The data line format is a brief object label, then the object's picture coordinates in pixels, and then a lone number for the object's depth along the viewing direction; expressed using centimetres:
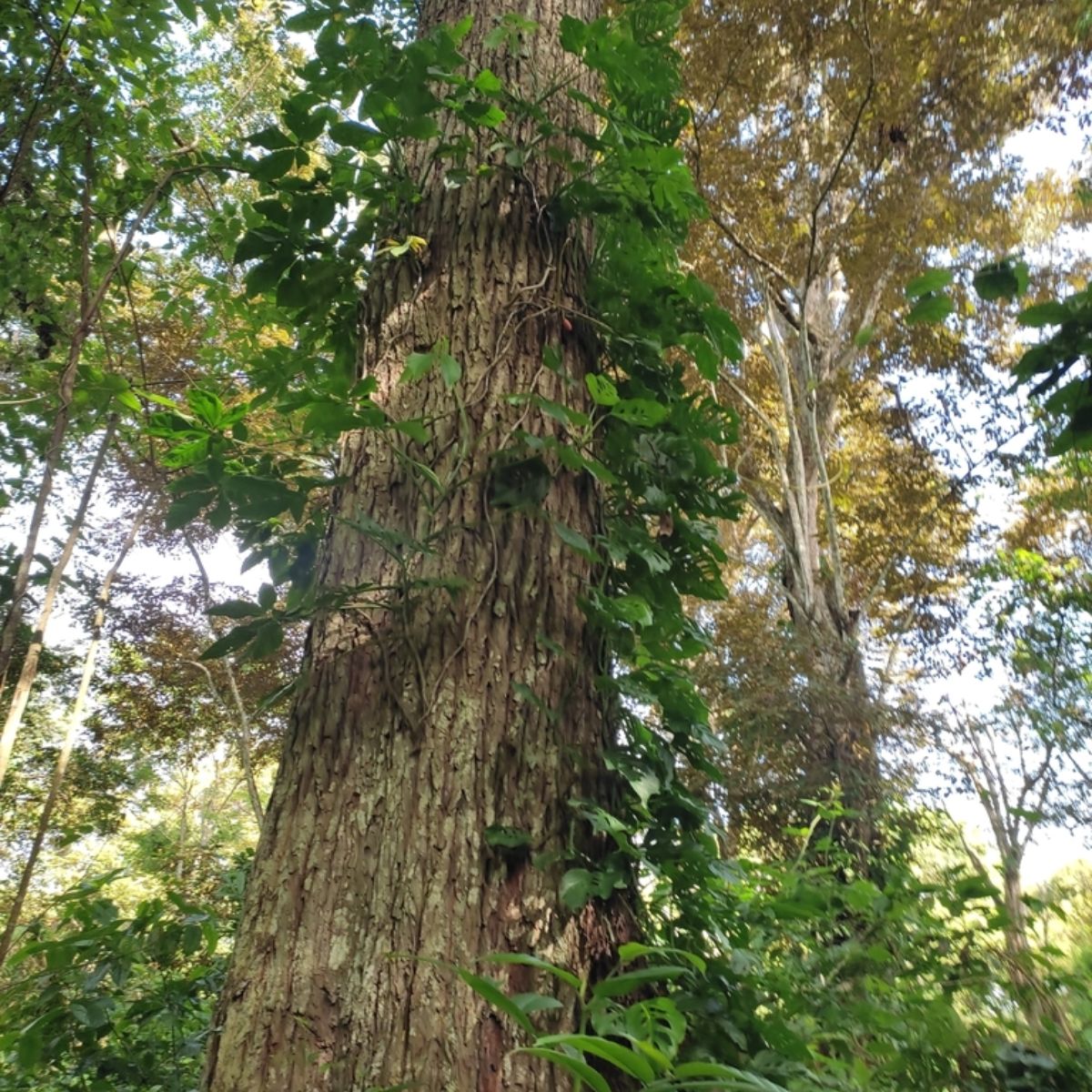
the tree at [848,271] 566
